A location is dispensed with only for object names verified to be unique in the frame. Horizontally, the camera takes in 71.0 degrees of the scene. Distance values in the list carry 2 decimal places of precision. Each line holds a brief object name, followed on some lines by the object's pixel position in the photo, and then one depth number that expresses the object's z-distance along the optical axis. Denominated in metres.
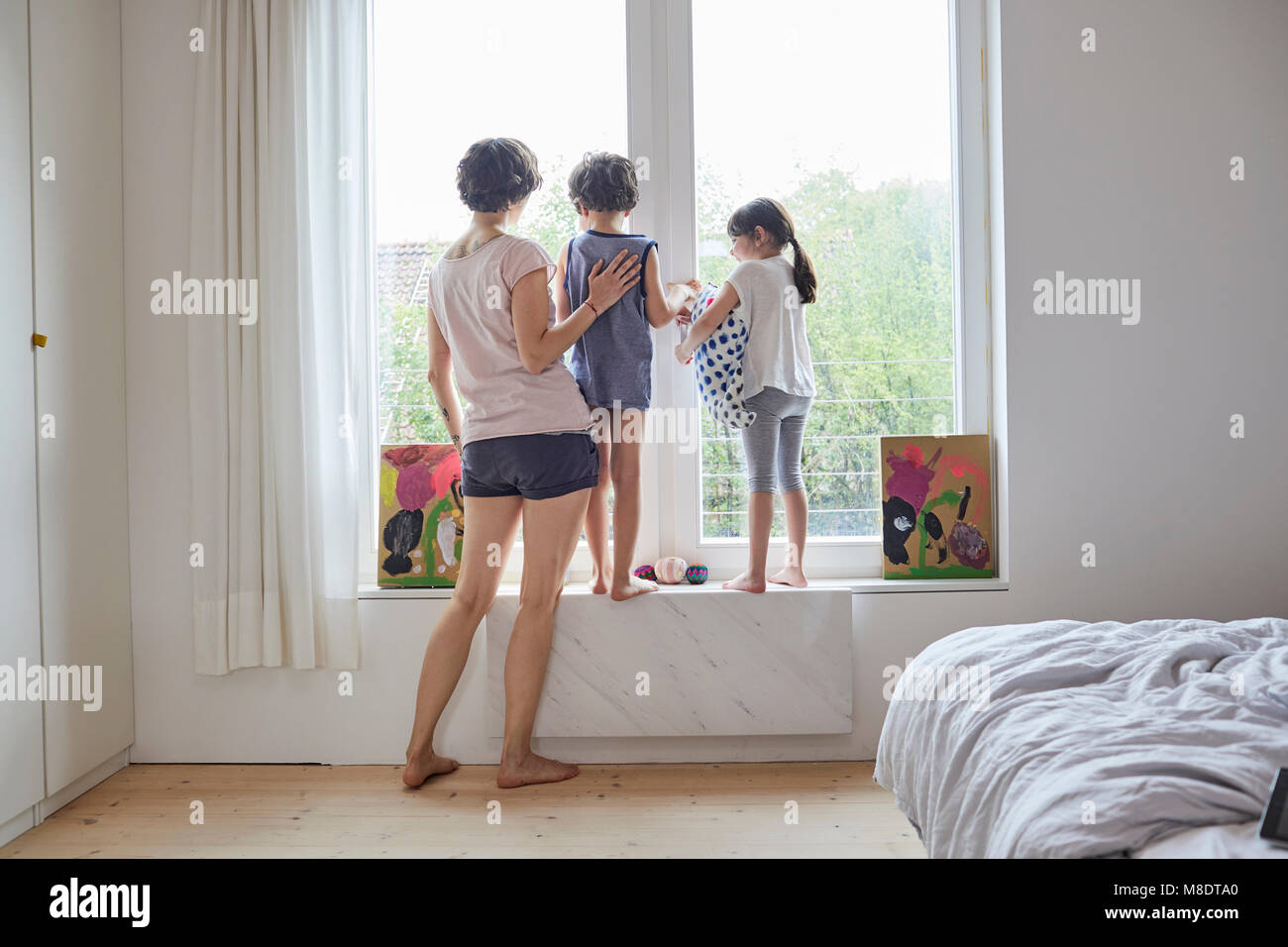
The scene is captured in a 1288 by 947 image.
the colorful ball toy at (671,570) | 2.66
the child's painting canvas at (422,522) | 2.66
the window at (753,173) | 2.74
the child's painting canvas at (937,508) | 2.68
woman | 2.32
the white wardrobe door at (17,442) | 2.10
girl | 2.56
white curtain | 2.54
